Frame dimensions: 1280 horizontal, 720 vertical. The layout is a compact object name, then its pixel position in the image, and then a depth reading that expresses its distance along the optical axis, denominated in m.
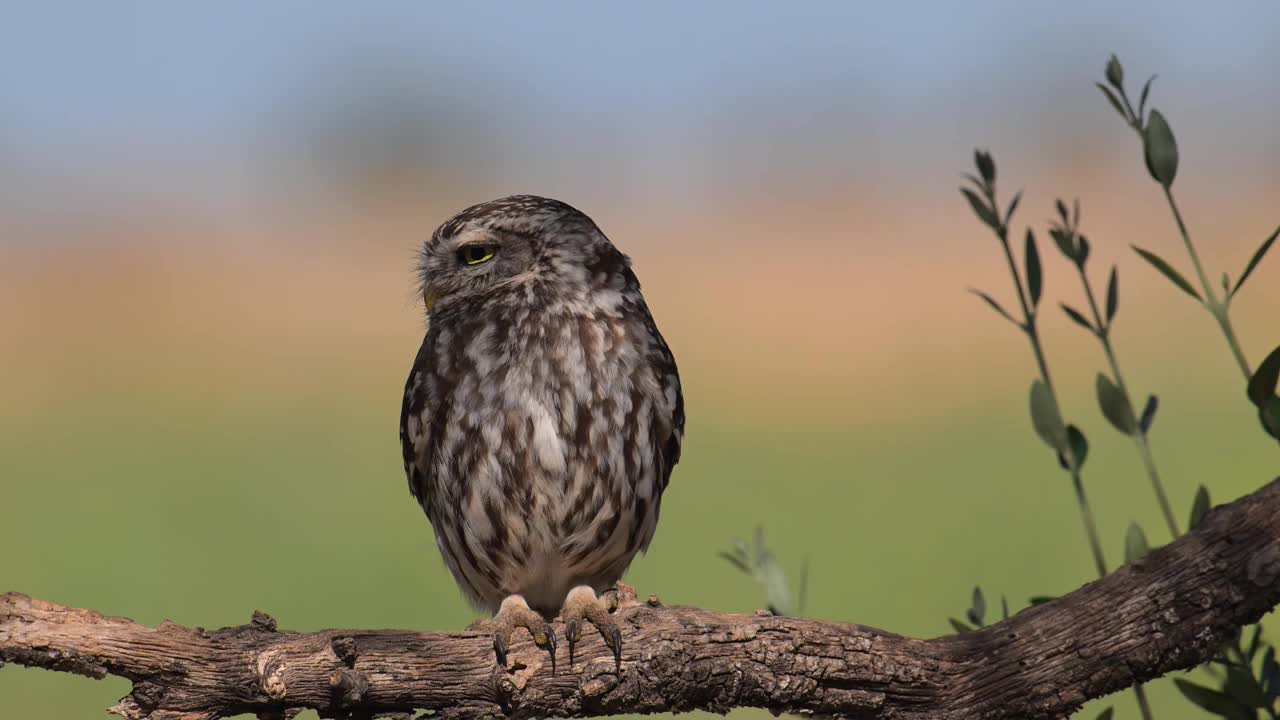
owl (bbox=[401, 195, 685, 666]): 6.17
